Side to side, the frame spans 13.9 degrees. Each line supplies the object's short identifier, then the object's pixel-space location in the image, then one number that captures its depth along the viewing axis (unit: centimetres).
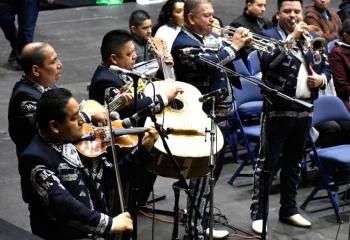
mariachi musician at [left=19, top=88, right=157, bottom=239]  797
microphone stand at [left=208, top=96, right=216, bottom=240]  874
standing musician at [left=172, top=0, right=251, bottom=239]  1052
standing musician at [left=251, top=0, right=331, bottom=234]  1127
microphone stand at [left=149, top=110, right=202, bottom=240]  829
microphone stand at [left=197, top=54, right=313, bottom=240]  899
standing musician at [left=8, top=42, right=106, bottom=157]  899
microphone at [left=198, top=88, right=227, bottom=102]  892
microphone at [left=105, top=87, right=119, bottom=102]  942
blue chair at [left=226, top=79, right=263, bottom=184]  1377
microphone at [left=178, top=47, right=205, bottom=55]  1012
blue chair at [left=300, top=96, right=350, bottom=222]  1240
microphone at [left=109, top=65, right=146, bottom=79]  828
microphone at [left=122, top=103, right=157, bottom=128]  838
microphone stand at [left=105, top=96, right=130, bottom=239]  782
